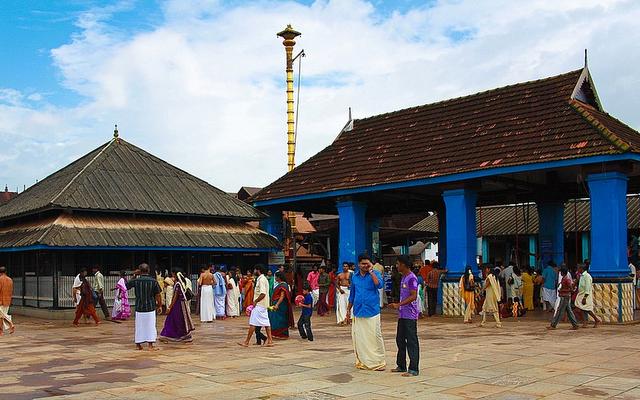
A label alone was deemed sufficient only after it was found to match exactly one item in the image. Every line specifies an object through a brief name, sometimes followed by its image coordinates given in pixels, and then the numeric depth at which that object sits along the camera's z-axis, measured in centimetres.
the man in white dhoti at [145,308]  1330
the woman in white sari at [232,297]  2178
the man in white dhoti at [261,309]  1344
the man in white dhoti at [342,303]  1823
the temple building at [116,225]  2155
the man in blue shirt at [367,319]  1046
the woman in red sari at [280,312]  1411
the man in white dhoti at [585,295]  1628
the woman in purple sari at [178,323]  1426
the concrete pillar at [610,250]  1694
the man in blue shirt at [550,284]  1956
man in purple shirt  997
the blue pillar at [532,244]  3312
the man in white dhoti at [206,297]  1953
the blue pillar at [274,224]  2736
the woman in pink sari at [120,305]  2084
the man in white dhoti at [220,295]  2138
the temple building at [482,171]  1720
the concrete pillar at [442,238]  2773
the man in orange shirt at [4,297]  1686
